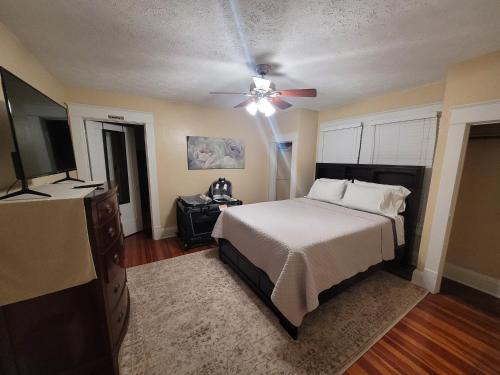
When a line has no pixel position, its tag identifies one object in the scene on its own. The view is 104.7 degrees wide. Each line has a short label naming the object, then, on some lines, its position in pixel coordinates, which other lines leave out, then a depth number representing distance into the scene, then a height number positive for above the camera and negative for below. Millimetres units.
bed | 1527 -861
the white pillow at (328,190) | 3082 -554
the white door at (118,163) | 2949 -137
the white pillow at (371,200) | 2475 -580
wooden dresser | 1009 -952
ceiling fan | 1948 +648
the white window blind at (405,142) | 2506 +207
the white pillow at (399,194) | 2479 -478
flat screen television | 1040 +165
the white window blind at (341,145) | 3273 +204
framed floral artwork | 3604 +48
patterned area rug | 1392 -1477
